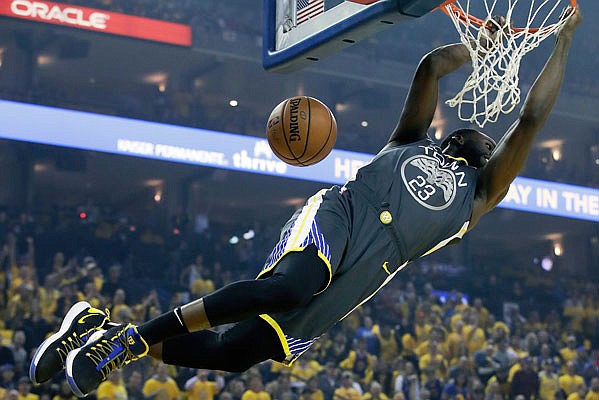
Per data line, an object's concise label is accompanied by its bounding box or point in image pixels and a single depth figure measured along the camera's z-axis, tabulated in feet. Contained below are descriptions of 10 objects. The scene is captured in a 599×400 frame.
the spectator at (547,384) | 39.32
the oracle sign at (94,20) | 50.01
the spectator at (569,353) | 45.29
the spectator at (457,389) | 38.09
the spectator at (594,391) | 39.32
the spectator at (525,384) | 38.69
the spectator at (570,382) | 39.88
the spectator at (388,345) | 41.55
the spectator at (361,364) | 38.09
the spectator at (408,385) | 37.50
